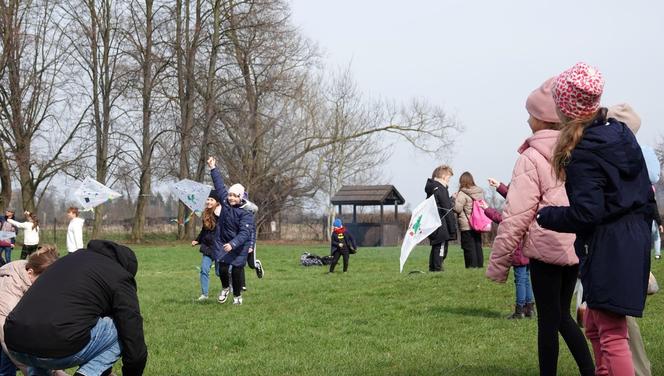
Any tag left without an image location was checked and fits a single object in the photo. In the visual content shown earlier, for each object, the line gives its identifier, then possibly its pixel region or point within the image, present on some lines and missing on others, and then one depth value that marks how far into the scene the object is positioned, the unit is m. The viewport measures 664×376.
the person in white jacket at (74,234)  17.75
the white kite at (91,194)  21.86
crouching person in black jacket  5.27
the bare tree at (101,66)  45.55
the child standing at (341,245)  20.25
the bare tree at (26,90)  42.75
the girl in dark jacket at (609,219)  4.39
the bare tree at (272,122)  46.75
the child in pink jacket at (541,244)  5.47
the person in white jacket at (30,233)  26.20
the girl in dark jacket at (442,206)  15.16
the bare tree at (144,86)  45.97
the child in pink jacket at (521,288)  9.16
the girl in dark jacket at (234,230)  12.29
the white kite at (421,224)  13.41
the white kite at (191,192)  20.84
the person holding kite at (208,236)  13.60
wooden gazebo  40.66
